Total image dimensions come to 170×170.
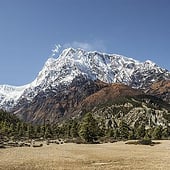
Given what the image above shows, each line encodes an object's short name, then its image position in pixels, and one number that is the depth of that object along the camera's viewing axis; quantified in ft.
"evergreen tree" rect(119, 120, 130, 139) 574.56
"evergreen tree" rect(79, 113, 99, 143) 417.28
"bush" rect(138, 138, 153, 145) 344.08
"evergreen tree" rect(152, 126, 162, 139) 543.88
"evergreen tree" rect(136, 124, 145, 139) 574.48
